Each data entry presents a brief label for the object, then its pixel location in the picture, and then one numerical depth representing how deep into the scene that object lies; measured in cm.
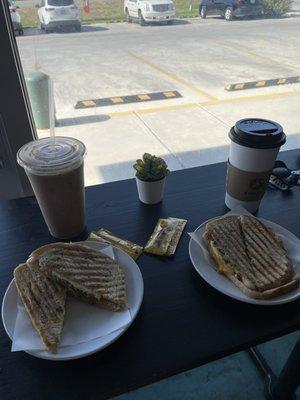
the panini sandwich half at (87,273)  69
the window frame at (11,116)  121
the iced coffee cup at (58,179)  77
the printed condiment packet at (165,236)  84
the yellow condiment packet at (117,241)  84
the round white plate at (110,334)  59
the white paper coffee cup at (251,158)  83
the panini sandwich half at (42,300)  62
